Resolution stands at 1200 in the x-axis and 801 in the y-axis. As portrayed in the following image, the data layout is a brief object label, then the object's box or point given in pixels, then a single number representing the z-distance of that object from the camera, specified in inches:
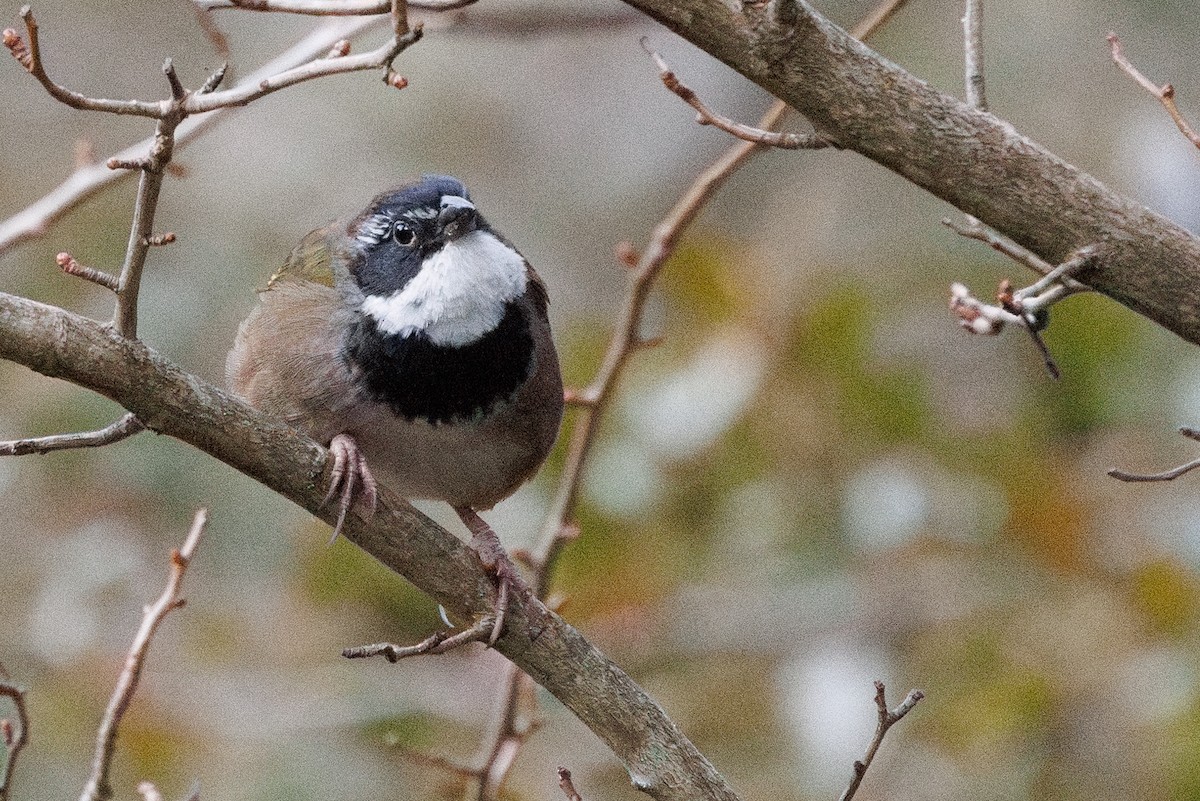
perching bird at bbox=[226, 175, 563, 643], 299.7
